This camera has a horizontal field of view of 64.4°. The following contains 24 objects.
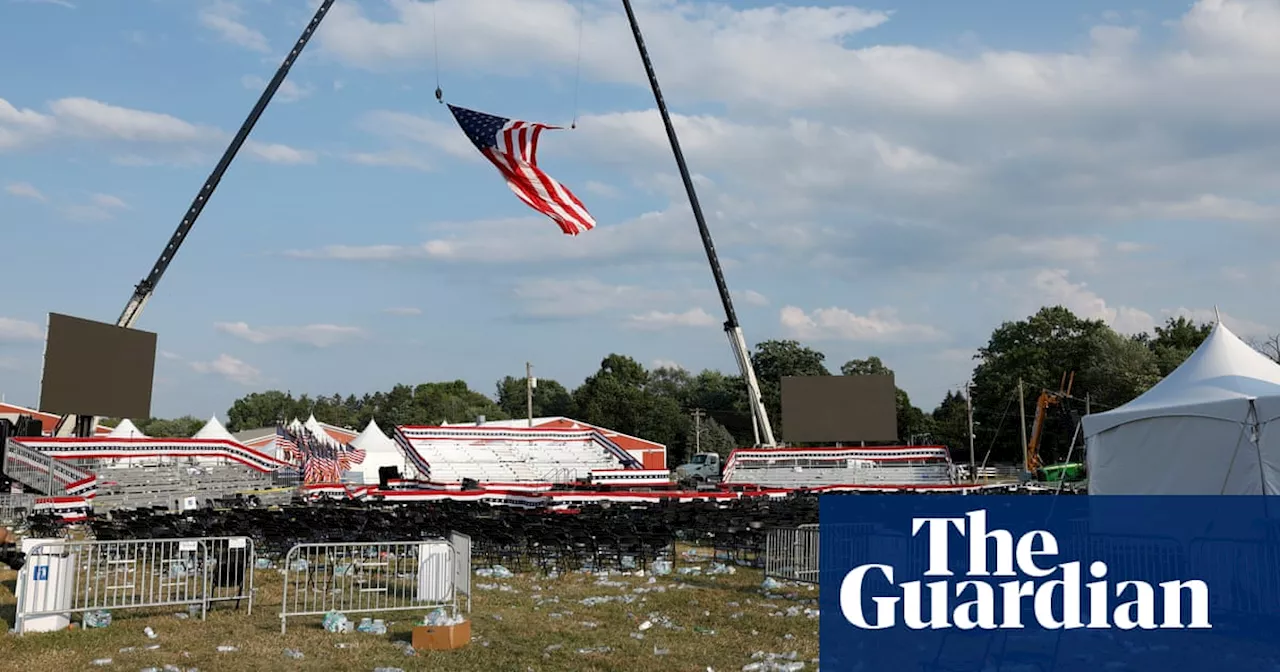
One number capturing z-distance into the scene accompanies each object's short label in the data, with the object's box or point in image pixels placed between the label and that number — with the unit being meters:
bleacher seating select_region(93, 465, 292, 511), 29.12
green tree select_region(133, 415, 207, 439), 121.40
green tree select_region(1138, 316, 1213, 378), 71.62
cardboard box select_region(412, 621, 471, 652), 9.74
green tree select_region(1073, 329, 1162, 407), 70.31
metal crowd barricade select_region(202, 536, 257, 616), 11.93
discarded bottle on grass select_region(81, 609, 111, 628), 10.69
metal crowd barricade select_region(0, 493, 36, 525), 21.77
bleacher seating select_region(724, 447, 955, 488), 48.22
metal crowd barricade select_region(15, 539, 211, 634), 10.35
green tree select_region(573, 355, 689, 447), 87.06
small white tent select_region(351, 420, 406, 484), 55.91
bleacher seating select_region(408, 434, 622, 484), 51.56
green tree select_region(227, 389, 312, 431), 133.75
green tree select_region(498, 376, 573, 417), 108.12
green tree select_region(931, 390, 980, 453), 78.81
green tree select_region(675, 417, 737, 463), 82.19
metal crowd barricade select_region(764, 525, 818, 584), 14.37
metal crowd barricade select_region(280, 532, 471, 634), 11.30
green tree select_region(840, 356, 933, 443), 85.62
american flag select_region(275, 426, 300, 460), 57.19
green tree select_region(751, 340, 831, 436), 95.31
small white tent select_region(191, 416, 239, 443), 47.18
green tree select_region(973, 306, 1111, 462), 76.38
